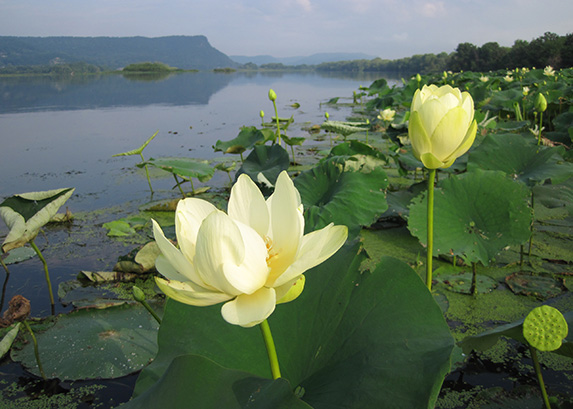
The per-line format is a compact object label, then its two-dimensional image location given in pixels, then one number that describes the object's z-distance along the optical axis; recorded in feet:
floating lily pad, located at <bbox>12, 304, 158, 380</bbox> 4.13
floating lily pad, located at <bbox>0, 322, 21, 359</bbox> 3.74
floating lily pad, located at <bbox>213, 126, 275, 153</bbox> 11.57
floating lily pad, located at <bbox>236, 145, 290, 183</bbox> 9.29
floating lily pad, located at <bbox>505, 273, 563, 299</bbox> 5.29
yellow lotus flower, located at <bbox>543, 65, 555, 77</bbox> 24.15
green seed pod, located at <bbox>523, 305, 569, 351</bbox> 2.28
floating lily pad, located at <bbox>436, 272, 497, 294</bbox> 5.46
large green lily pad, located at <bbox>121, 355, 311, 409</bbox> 1.75
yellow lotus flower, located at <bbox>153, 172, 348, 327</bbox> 1.55
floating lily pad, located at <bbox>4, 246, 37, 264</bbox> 7.02
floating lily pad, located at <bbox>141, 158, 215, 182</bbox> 8.52
